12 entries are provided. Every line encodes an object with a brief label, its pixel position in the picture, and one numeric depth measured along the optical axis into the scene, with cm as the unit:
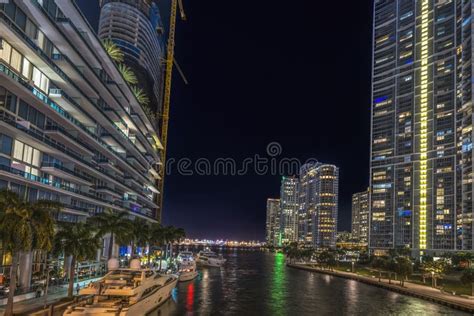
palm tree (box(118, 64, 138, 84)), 12356
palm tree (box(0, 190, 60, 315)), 4056
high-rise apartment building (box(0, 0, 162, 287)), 5591
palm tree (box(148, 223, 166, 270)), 12268
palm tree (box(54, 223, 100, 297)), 5538
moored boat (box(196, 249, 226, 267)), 18000
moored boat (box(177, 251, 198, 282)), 11301
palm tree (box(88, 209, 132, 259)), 7519
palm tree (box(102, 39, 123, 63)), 11367
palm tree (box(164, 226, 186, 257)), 13565
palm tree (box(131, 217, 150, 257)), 9834
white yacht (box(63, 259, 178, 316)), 4541
